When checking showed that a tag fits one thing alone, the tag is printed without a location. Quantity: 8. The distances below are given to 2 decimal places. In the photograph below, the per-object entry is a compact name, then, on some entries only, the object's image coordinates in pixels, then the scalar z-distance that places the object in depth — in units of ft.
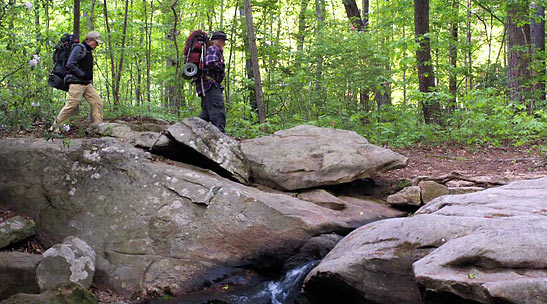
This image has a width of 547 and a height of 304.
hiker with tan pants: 27.99
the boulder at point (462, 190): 25.68
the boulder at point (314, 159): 26.84
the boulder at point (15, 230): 18.34
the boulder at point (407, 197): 25.50
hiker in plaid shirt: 29.25
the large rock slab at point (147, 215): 19.21
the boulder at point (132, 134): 25.36
